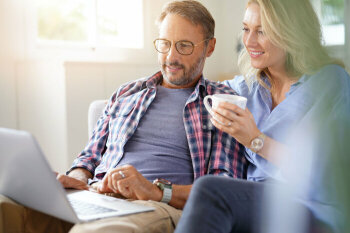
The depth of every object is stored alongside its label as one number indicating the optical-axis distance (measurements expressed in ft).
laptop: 2.65
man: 4.24
